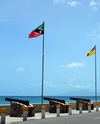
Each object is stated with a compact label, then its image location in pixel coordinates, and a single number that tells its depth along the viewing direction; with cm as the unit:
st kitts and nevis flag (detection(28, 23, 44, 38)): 2995
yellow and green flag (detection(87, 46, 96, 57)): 4052
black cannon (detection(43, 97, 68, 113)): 2667
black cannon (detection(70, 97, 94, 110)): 3166
